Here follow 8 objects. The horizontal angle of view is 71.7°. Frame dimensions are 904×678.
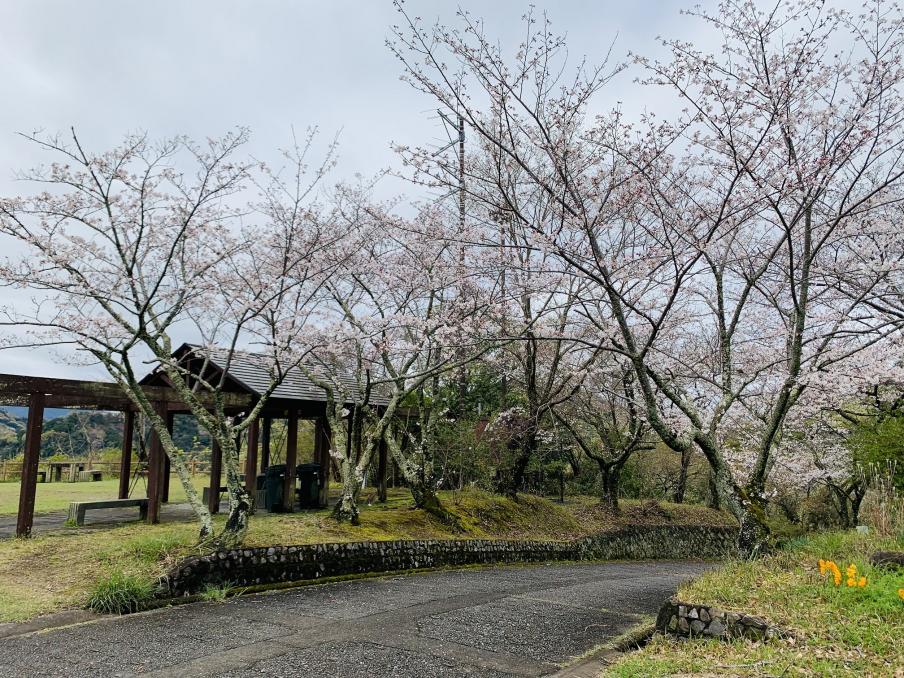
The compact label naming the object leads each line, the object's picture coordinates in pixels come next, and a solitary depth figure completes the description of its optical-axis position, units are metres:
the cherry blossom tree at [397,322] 10.61
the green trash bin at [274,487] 12.44
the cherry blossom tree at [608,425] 15.69
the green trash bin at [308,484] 13.06
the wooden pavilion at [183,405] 8.62
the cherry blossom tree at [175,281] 7.66
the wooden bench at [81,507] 9.58
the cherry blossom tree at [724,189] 7.21
